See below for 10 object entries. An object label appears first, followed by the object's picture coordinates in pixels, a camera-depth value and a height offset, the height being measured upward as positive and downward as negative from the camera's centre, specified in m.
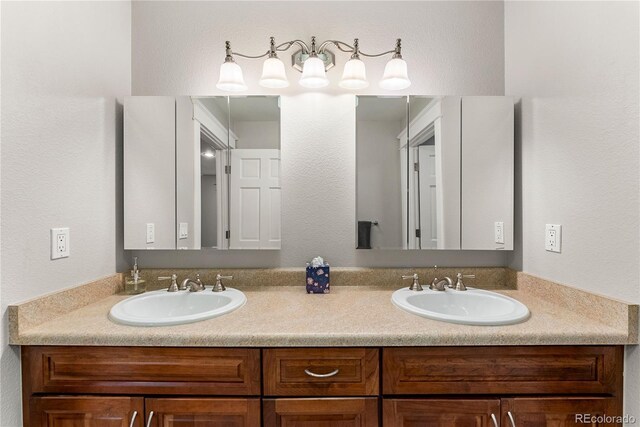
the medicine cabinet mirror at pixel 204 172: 1.54 +0.20
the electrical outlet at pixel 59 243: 1.15 -0.11
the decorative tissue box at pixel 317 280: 1.49 -0.31
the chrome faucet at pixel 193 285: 1.48 -0.33
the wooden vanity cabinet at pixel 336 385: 1.02 -0.55
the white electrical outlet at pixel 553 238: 1.25 -0.10
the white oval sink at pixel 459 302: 1.29 -0.38
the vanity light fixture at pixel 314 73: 1.49 +0.66
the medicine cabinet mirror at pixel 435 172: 1.53 +0.20
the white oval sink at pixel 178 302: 1.33 -0.39
